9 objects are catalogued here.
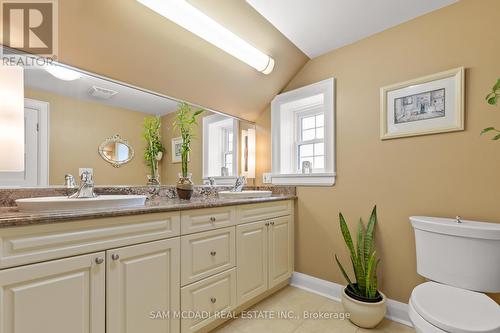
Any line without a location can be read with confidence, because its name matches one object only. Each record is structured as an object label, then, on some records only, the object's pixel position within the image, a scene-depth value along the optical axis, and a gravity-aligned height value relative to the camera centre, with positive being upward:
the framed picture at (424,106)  1.45 +0.42
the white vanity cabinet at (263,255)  1.66 -0.71
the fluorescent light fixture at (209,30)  1.27 +0.87
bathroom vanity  0.83 -0.48
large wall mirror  1.26 +0.24
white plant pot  1.50 -0.96
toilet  0.93 -0.59
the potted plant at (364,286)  1.51 -0.85
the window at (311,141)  2.28 +0.26
